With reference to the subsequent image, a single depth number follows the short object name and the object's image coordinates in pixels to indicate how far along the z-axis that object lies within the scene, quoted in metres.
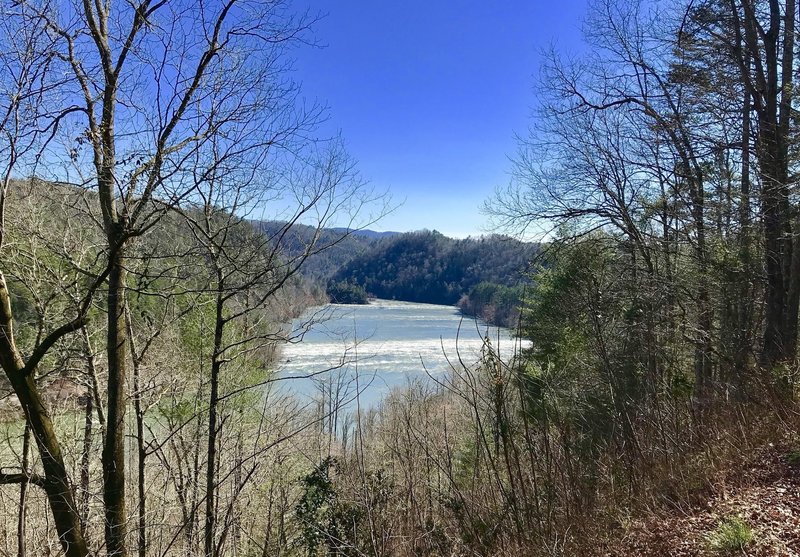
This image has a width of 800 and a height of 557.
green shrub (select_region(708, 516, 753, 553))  2.75
